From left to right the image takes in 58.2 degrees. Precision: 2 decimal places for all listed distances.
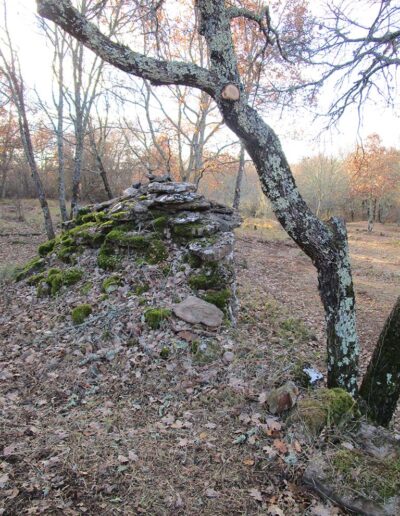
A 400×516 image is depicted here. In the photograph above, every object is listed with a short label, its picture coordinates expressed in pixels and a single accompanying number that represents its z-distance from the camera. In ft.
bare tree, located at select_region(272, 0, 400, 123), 13.51
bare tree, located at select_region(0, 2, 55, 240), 34.35
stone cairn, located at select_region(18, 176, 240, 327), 18.07
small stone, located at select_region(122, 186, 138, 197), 25.59
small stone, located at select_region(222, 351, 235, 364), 14.25
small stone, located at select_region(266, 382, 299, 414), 11.32
